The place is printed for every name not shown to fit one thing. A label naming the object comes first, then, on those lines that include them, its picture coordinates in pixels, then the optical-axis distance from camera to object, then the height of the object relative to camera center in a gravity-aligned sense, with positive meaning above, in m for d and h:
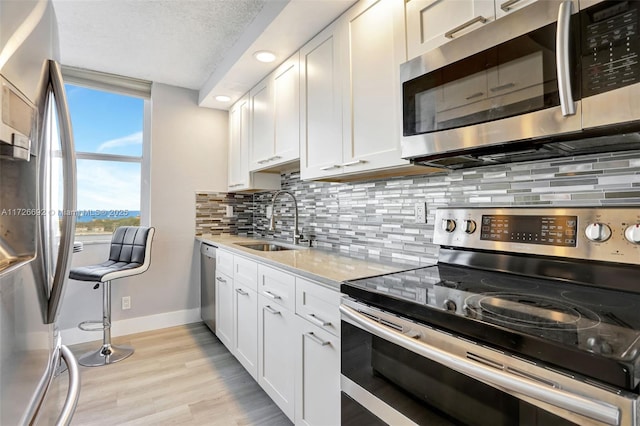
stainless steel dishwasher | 2.93 -0.60
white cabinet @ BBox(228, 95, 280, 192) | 3.00 +0.62
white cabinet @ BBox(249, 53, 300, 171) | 2.20 +0.76
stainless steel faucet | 2.59 -0.06
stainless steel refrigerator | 0.50 +0.02
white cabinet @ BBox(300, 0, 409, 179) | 1.46 +0.65
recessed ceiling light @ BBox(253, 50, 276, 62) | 2.22 +1.13
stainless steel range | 0.64 -0.25
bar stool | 2.48 -0.37
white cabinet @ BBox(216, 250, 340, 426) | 1.36 -0.61
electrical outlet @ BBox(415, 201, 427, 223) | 1.64 +0.03
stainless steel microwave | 0.84 +0.39
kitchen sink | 2.78 -0.23
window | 2.99 +0.67
